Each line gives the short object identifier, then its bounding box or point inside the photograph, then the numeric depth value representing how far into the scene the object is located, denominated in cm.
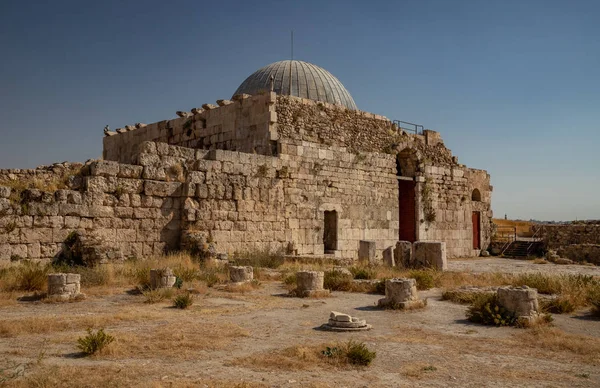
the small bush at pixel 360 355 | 561
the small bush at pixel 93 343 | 575
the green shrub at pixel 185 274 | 1127
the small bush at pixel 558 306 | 885
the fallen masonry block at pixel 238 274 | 1129
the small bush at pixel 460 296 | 977
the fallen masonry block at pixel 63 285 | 914
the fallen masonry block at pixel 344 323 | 730
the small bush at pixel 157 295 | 927
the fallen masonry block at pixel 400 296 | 908
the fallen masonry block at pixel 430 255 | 1499
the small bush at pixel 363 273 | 1256
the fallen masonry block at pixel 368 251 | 1591
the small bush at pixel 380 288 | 1120
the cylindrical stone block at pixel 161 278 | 1018
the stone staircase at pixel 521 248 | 2502
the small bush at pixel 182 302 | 875
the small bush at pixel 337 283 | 1152
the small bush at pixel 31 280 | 980
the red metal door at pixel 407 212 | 2142
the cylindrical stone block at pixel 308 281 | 1050
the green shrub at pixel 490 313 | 789
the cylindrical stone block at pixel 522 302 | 789
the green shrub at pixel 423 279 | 1179
